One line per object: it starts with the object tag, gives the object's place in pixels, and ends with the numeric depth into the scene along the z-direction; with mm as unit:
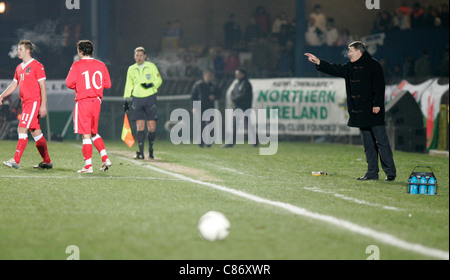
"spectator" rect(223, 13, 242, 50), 29438
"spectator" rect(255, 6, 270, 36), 29734
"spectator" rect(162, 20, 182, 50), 30469
